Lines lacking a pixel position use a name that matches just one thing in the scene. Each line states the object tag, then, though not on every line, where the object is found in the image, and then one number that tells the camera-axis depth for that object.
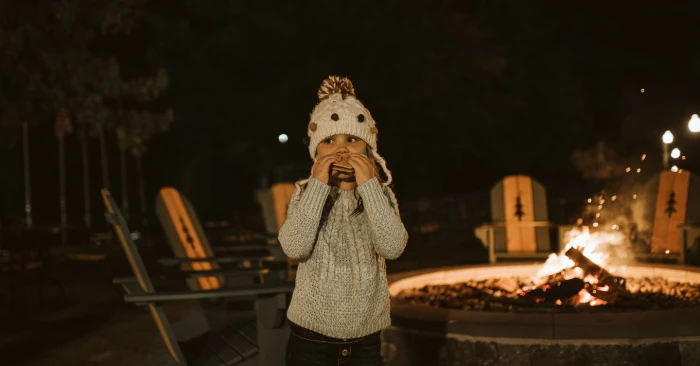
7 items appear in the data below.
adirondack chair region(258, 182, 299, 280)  8.59
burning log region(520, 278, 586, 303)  5.54
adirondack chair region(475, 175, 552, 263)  9.31
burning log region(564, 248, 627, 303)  5.45
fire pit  4.03
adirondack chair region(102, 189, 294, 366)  4.09
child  2.52
